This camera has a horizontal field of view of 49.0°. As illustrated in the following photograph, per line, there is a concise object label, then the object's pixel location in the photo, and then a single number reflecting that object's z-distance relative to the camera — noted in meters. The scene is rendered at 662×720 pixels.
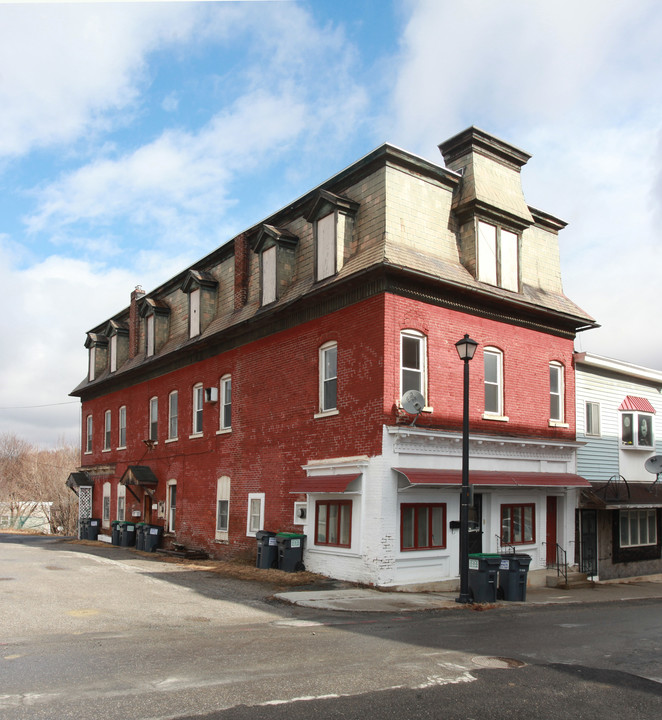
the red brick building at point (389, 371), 17.53
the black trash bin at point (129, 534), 28.97
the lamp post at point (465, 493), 14.97
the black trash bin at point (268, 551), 19.67
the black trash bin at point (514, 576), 15.81
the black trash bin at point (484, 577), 15.14
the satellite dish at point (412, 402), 17.05
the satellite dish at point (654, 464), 23.67
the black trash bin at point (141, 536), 27.19
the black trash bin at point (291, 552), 18.97
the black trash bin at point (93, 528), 33.59
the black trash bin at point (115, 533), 29.73
